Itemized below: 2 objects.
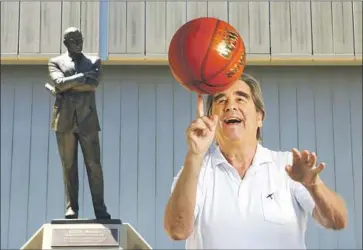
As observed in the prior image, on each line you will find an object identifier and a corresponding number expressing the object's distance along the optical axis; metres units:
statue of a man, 6.98
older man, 3.19
